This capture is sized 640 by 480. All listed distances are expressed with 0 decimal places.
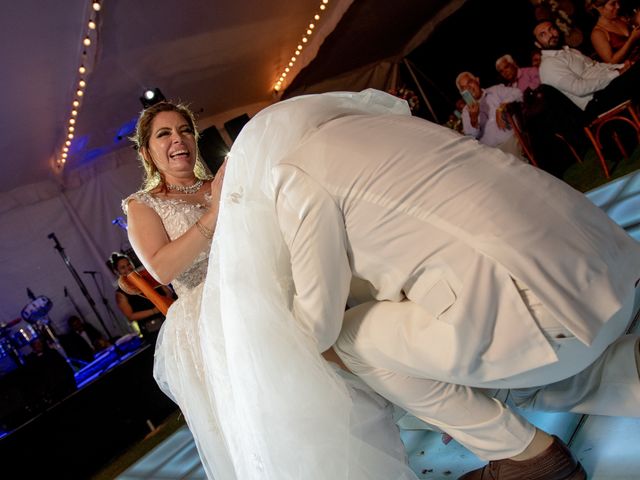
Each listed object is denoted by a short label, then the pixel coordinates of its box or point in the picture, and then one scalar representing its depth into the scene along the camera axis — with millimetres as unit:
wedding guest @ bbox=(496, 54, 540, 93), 5789
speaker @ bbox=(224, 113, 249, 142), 8328
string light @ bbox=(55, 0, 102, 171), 4383
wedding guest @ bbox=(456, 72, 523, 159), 5848
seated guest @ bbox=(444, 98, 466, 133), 6777
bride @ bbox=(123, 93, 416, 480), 1378
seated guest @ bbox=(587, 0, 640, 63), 4629
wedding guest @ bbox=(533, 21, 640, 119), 4422
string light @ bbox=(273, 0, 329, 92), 6747
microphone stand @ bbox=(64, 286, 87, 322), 7512
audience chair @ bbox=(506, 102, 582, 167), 5000
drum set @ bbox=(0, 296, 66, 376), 6734
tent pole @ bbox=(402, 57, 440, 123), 9414
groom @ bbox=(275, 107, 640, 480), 1134
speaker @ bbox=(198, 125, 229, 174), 8039
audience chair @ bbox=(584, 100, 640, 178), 3805
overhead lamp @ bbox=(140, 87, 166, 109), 4855
